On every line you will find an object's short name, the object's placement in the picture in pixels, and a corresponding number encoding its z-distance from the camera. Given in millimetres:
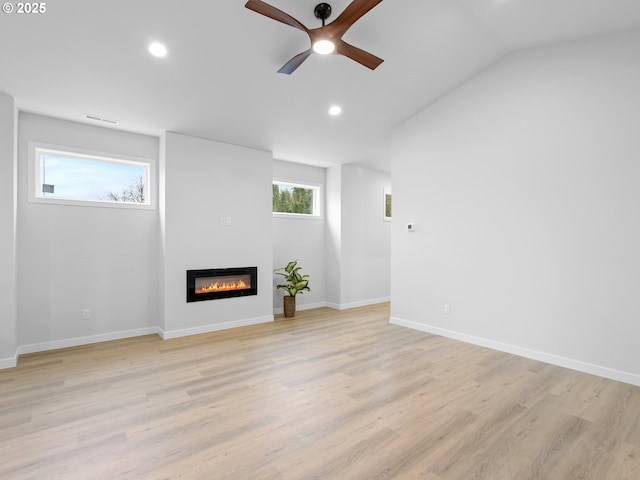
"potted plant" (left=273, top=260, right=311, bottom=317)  5832
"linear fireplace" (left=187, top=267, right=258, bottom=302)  4793
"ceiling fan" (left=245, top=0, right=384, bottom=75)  2398
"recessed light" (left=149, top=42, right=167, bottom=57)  3135
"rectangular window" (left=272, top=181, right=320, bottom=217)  6270
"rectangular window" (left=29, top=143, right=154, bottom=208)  4109
